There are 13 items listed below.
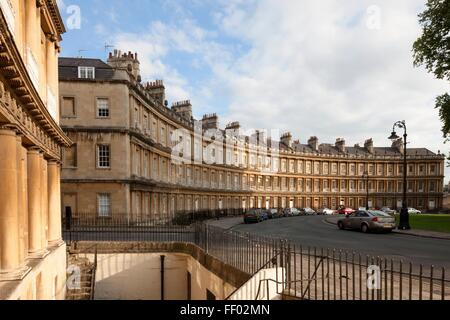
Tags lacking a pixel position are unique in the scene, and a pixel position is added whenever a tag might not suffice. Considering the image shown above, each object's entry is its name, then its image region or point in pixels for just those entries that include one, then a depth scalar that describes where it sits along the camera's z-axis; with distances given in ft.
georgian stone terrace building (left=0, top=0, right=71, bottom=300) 27.50
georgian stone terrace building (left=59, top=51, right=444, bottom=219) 87.86
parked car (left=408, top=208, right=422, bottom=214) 207.72
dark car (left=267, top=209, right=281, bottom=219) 147.54
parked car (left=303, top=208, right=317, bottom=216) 186.65
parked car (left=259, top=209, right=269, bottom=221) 131.12
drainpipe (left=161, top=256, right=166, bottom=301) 55.42
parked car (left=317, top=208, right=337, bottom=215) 195.42
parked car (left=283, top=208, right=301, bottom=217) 169.99
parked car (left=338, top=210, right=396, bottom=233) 68.13
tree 71.61
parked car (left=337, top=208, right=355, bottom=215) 180.36
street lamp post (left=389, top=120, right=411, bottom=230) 73.60
